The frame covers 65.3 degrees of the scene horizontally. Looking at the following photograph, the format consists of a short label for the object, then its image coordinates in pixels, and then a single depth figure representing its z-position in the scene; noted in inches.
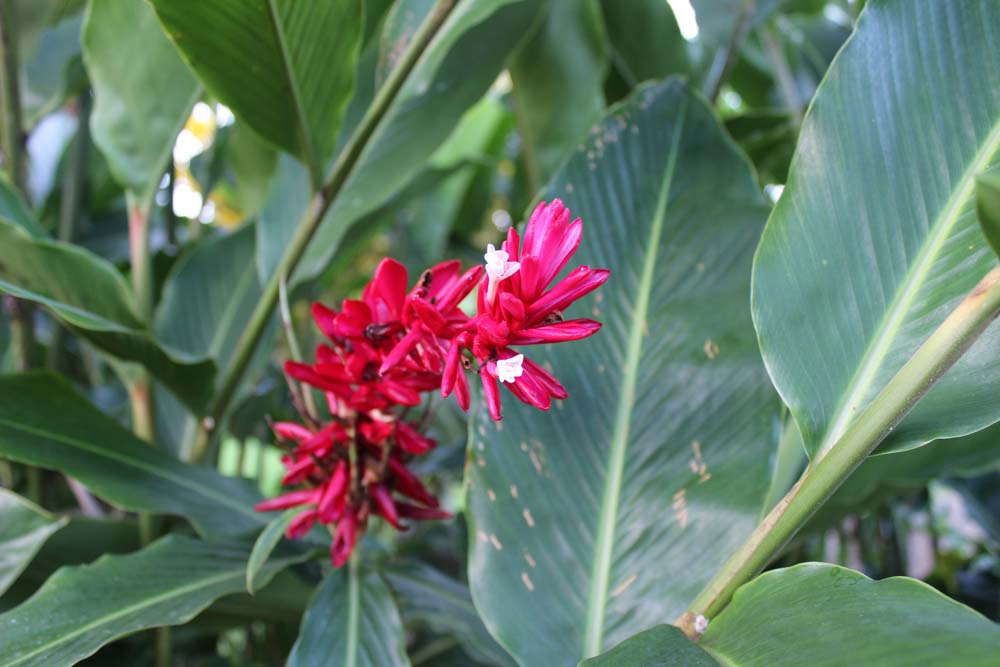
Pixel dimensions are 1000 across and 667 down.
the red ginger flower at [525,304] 16.9
